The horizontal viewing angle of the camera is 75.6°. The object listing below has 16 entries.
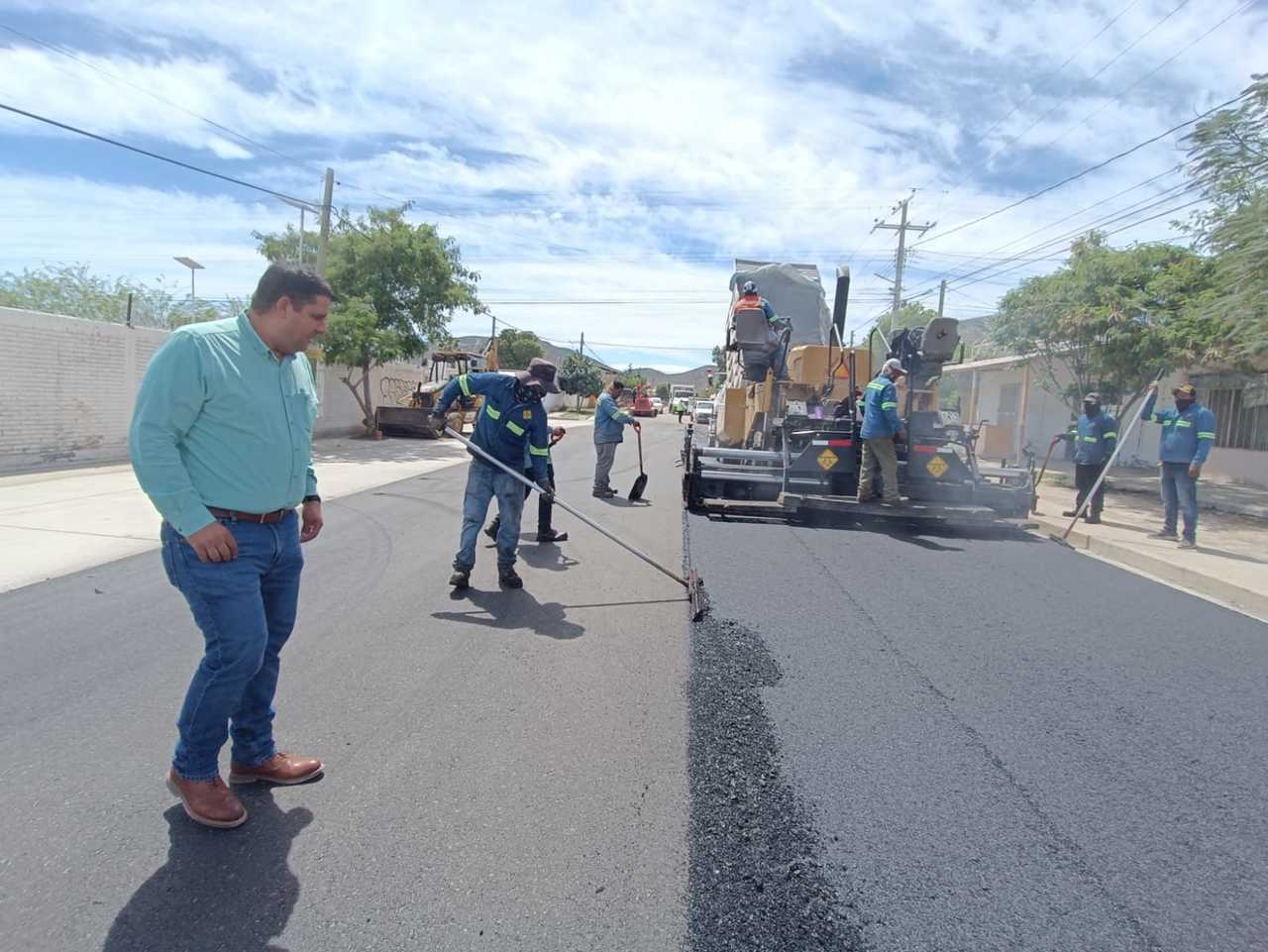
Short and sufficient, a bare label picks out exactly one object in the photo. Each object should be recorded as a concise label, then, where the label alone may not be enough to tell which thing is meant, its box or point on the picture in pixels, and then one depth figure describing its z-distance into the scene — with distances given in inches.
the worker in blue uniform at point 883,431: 334.3
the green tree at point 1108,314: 538.6
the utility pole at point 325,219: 763.4
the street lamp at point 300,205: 765.6
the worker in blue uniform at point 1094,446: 420.4
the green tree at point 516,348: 2605.8
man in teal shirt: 98.3
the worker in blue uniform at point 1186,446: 351.3
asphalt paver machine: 358.9
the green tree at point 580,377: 2144.4
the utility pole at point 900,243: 1234.6
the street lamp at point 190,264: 803.4
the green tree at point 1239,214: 334.3
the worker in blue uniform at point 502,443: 230.1
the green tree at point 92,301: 856.9
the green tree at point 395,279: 855.7
